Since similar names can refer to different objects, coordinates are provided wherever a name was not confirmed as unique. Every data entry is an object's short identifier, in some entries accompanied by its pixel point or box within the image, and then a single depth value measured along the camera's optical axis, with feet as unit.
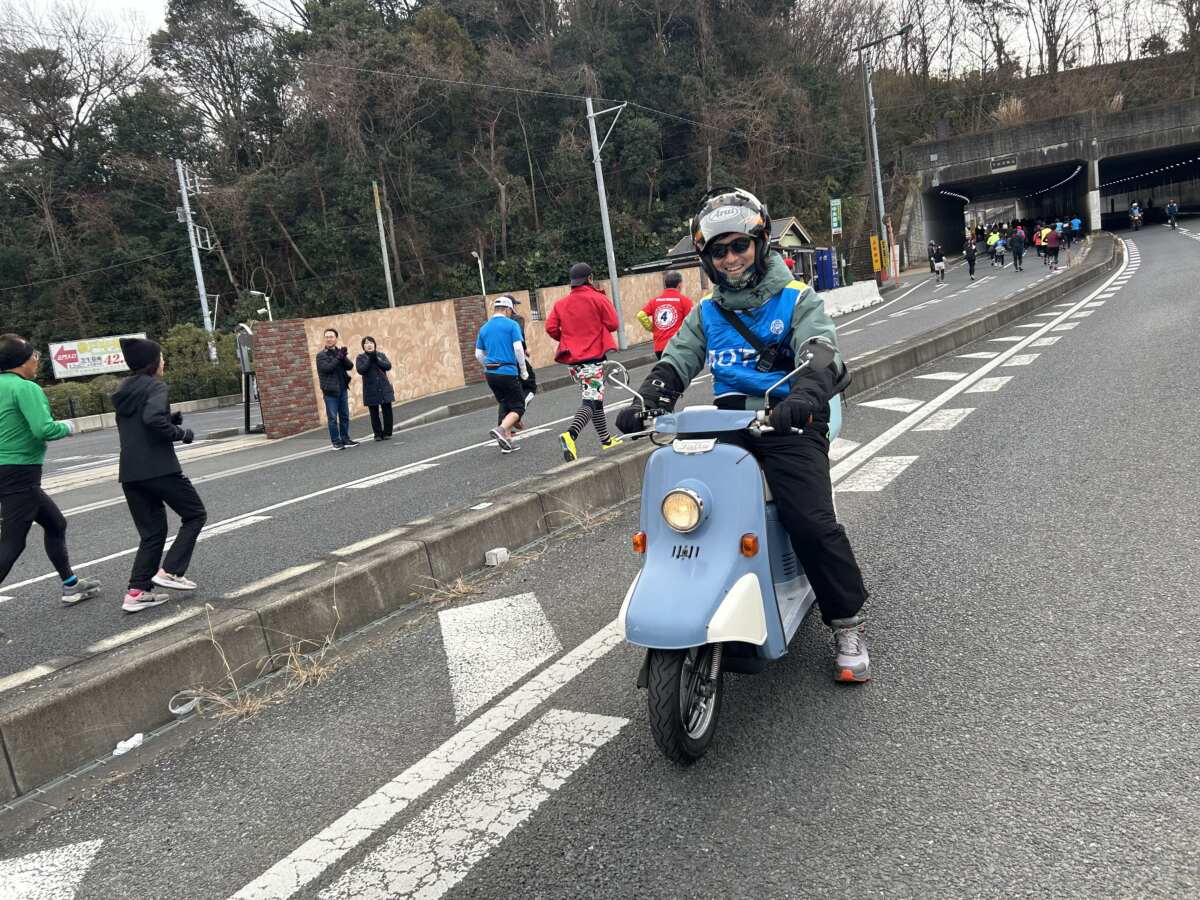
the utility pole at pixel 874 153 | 132.36
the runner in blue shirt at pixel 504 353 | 34.22
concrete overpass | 172.55
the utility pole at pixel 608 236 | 93.20
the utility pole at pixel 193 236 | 118.83
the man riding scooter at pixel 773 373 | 11.60
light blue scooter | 9.95
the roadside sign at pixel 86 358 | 122.42
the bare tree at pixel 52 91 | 137.08
